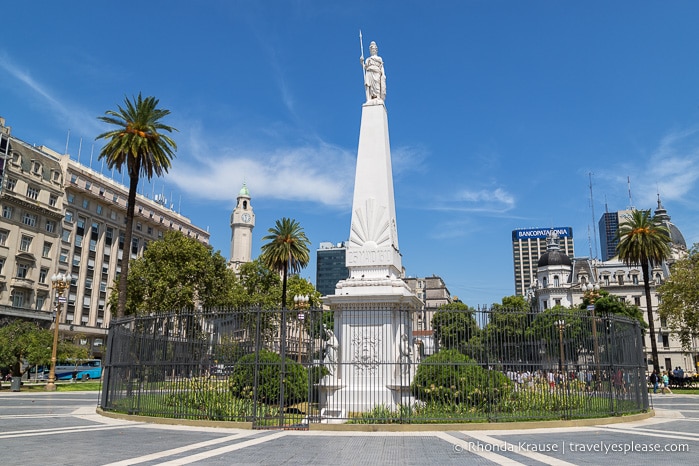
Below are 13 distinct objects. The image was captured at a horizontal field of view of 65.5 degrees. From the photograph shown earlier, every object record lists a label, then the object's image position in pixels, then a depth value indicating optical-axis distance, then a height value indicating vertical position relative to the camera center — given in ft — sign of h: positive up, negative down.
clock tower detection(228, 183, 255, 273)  352.90 +79.51
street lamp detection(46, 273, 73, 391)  97.04 +8.38
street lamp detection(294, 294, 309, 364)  46.14 +3.20
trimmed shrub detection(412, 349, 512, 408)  45.42 -2.11
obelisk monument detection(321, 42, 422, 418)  49.60 +5.42
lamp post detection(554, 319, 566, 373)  47.29 +1.26
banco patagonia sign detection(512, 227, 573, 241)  613.76 +143.38
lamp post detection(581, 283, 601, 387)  49.65 +1.10
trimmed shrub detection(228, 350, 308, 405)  46.57 -2.10
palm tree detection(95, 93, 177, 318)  98.07 +36.99
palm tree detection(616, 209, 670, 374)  135.33 +28.92
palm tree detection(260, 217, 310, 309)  156.46 +30.13
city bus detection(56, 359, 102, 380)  151.40 -5.30
